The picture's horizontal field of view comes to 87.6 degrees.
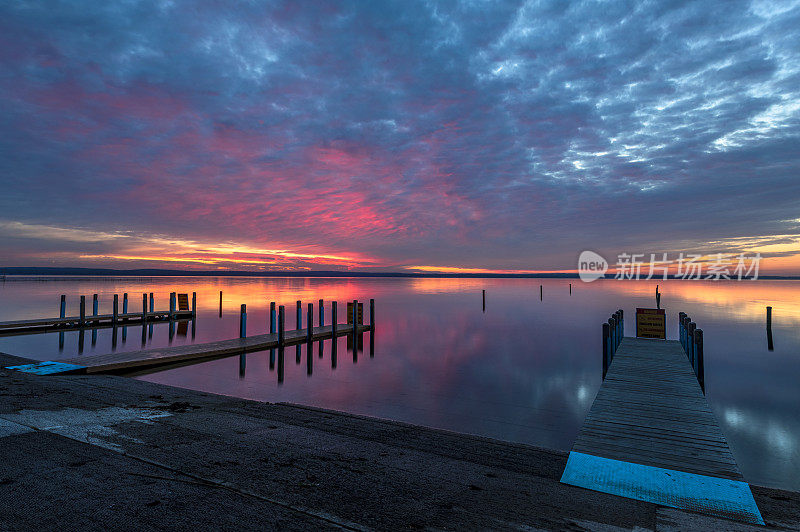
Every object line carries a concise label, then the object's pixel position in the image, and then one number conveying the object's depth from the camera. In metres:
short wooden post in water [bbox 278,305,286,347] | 21.21
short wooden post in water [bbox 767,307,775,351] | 27.00
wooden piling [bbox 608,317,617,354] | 17.17
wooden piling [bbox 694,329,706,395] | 14.34
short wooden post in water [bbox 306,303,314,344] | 22.86
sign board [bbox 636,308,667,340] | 22.19
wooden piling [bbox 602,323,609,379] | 16.09
